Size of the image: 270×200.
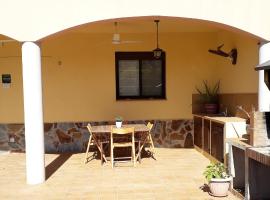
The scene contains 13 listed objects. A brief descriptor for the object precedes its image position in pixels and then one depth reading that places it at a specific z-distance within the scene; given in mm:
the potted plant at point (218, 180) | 3321
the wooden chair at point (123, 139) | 4462
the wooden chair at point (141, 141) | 4787
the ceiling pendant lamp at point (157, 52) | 5268
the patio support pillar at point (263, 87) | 3718
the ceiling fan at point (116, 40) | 4996
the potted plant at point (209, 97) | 5491
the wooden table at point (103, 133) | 4632
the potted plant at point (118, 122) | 4859
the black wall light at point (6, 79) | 5753
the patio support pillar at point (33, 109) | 3703
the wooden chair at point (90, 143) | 4632
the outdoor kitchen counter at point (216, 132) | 4040
